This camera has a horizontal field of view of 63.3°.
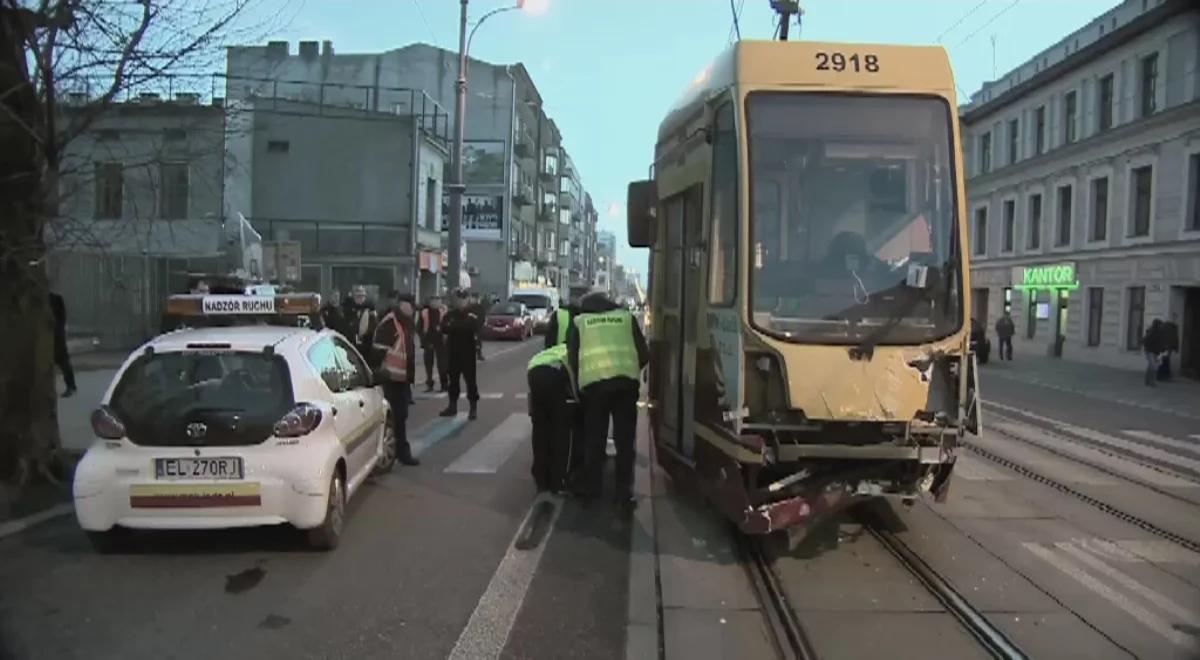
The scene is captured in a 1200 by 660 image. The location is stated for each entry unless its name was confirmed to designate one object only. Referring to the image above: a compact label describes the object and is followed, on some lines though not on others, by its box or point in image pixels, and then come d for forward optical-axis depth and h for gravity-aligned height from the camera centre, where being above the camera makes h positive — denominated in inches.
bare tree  301.1 +40.2
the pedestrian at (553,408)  330.6 -40.5
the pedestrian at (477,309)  546.6 -12.4
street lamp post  1004.6 +117.5
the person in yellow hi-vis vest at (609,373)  306.2 -26.0
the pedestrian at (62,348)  506.3 -36.6
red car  1422.2 -50.8
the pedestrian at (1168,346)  1003.3 -46.1
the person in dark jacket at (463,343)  526.6 -30.5
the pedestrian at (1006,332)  1366.5 -46.8
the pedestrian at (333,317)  655.8 -22.0
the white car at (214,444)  241.4 -41.1
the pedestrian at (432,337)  625.7 -34.2
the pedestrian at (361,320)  565.6 -21.7
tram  237.6 +3.4
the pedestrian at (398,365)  374.9 -30.5
